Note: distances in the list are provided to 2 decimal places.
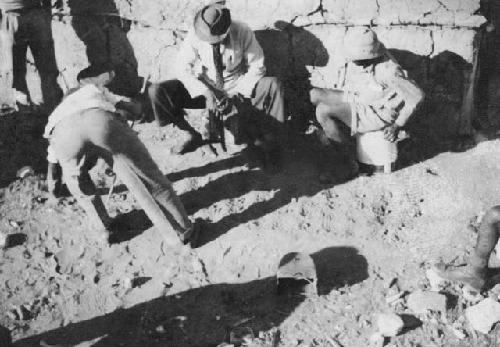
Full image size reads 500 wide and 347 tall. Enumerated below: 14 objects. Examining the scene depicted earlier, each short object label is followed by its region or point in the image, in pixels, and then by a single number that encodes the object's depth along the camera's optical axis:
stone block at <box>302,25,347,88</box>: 5.10
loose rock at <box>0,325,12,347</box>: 3.31
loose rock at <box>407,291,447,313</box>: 3.69
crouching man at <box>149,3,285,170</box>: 4.86
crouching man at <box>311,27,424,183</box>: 4.38
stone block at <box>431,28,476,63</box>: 4.77
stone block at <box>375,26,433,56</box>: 4.86
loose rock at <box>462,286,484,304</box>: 3.75
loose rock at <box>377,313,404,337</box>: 3.54
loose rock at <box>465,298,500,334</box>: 3.52
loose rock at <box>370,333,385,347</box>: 3.51
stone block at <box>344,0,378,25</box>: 4.91
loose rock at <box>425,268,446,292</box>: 3.88
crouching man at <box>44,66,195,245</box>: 3.73
